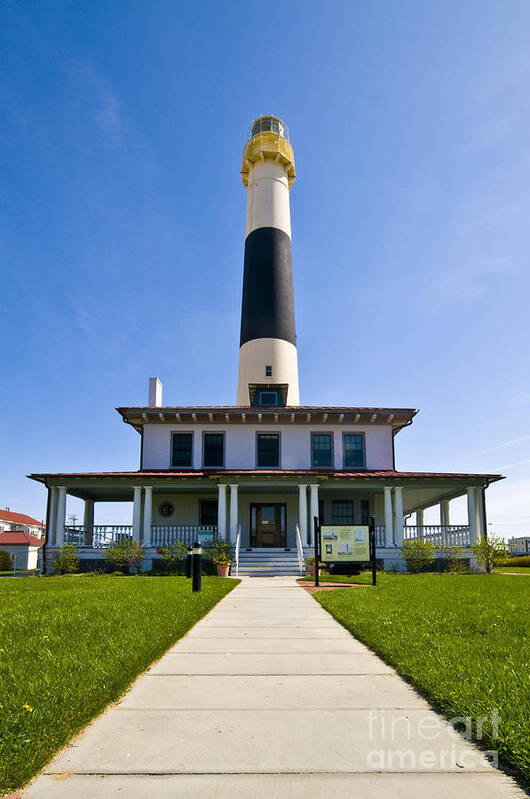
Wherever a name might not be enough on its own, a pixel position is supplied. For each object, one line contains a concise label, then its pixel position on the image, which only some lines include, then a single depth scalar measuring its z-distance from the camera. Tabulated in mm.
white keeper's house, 23672
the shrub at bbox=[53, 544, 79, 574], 22891
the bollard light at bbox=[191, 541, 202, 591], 12531
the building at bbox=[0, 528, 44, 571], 49406
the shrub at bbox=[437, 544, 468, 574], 23359
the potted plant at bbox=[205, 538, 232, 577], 20031
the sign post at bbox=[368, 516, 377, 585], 15375
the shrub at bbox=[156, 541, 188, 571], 22281
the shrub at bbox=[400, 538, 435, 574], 22641
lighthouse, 32938
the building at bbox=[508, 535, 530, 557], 41916
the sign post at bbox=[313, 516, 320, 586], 15544
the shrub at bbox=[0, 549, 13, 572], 33375
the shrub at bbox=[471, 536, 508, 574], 22250
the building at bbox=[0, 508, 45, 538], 66256
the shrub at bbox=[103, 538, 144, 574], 22516
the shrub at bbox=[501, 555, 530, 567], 31833
